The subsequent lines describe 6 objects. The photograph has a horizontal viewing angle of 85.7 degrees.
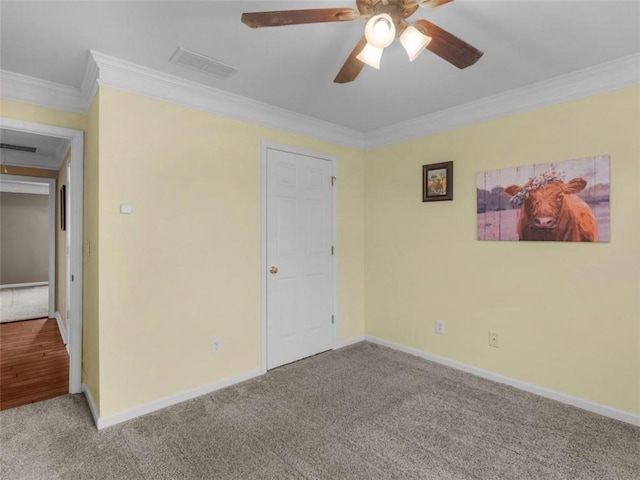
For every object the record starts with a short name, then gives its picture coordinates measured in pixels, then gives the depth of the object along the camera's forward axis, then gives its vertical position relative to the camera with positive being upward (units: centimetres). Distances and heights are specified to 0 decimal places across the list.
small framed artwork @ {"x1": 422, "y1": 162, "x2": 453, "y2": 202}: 323 +53
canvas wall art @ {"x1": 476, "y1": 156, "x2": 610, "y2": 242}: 242 +27
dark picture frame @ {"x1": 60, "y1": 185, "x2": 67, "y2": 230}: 425 +40
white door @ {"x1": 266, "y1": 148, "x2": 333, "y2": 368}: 325 -19
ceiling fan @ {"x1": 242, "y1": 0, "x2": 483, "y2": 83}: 144 +92
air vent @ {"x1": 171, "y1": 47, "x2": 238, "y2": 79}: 221 +118
